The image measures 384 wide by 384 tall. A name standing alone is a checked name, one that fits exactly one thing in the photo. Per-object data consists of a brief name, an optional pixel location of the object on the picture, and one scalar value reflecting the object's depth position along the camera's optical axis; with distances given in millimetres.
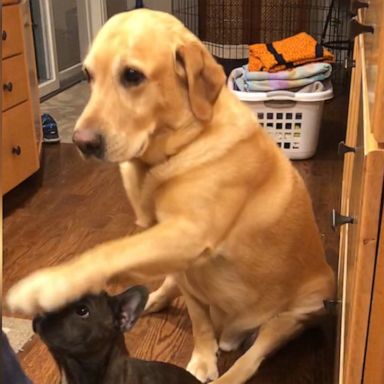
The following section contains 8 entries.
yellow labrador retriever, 1079
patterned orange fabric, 2720
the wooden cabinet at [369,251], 729
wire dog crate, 4160
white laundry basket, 2604
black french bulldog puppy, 920
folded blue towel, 2621
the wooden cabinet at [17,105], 2188
